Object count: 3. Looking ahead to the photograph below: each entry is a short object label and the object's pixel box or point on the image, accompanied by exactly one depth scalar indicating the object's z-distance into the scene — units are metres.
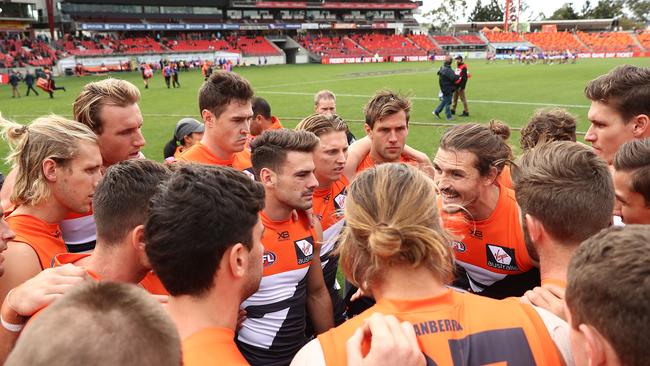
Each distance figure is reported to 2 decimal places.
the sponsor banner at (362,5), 74.12
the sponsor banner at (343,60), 62.62
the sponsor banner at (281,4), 68.88
